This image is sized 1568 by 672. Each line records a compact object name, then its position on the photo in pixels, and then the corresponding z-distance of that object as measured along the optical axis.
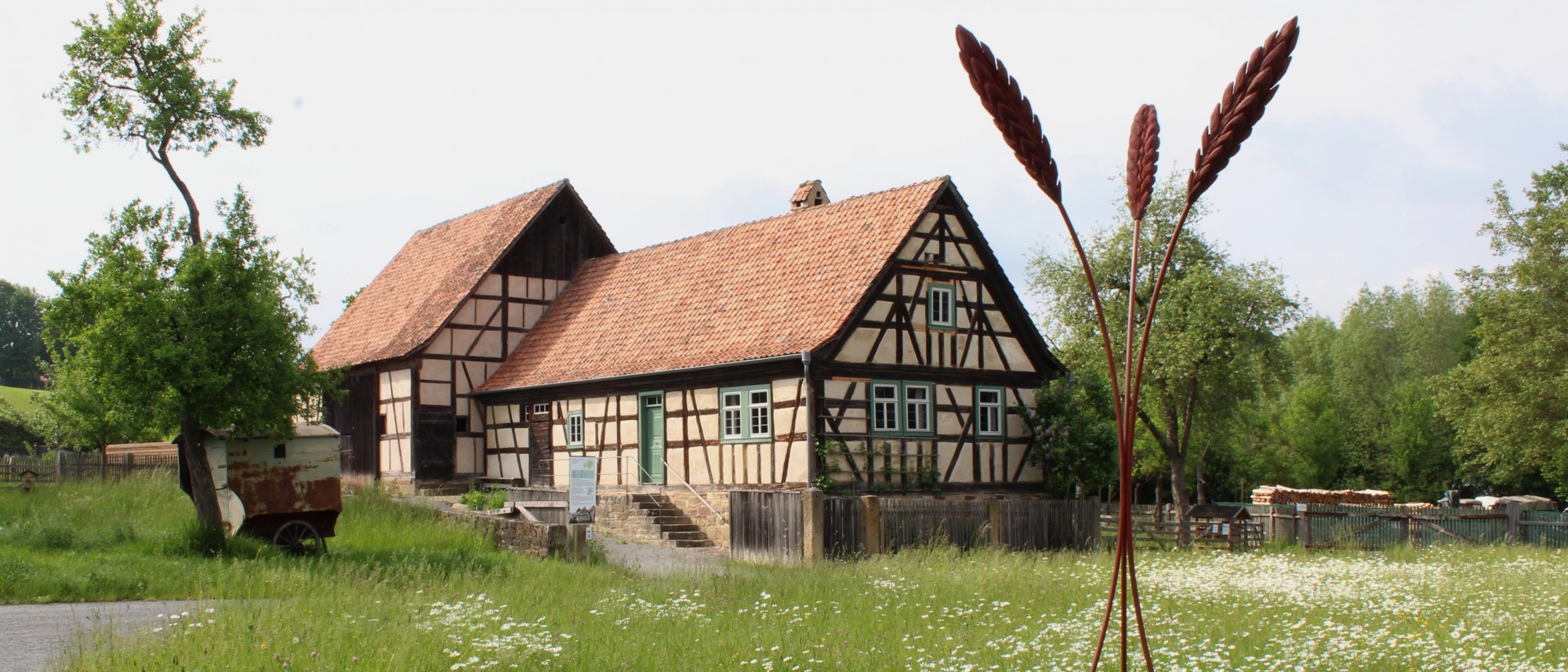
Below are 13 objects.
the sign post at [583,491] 21.58
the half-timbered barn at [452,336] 33.03
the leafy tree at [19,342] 82.25
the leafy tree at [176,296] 19.50
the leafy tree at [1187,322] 38.38
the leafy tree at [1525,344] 37.12
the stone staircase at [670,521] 25.91
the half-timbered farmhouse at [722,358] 25.75
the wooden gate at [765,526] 22.78
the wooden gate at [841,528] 22.33
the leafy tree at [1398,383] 58.66
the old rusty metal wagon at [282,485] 20.41
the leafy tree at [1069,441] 27.58
